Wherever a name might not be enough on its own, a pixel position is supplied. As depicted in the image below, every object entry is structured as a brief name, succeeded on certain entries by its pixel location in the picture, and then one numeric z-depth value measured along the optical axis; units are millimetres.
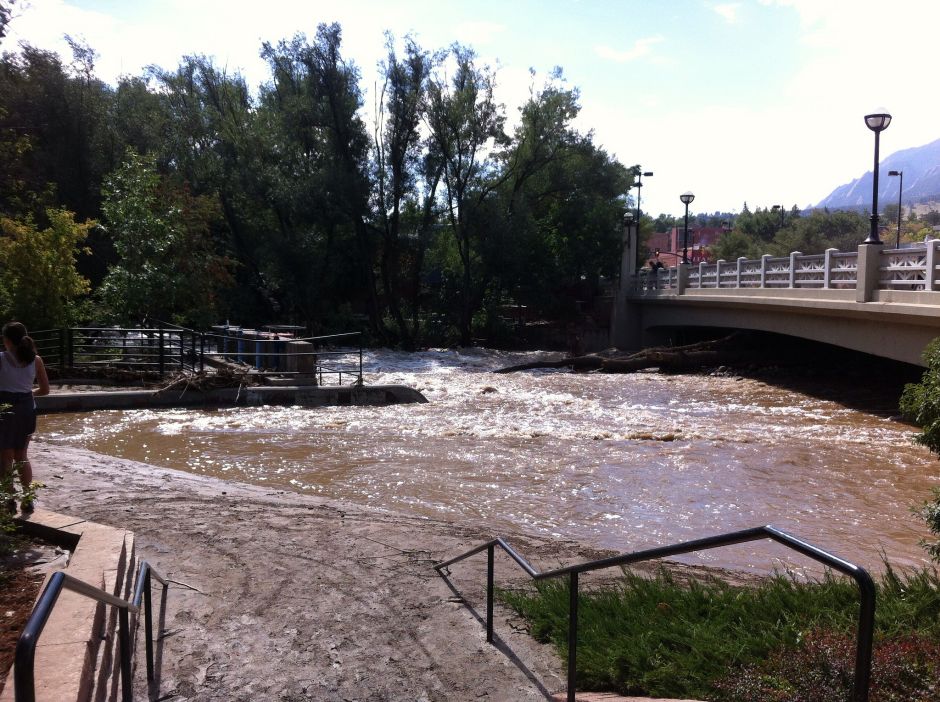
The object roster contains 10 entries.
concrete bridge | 16109
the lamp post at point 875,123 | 16594
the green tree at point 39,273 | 18406
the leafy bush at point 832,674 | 3504
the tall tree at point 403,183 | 36938
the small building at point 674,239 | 112506
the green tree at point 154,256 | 23562
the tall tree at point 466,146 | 37031
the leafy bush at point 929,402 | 6527
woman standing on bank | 7117
